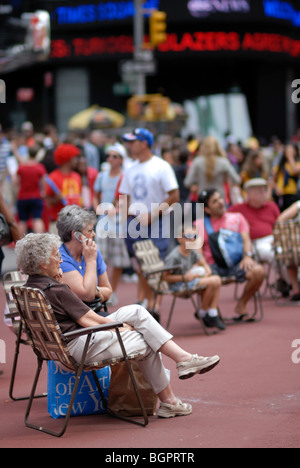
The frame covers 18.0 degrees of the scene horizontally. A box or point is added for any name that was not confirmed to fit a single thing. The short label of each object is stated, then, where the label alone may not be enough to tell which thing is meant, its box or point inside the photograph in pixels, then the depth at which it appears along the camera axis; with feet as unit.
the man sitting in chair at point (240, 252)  34.86
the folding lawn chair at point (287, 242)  37.63
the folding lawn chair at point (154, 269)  32.86
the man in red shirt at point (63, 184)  45.03
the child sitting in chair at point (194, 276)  32.96
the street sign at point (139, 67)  79.30
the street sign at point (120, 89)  135.95
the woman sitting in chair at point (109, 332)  20.42
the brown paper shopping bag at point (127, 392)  21.48
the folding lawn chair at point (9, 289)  25.56
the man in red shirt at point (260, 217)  38.99
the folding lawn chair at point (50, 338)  19.70
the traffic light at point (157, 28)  82.85
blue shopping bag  21.44
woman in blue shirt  22.79
